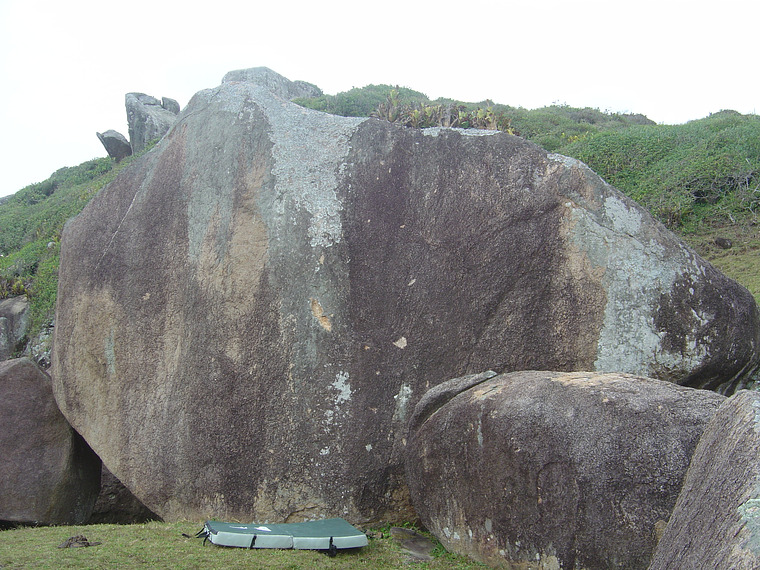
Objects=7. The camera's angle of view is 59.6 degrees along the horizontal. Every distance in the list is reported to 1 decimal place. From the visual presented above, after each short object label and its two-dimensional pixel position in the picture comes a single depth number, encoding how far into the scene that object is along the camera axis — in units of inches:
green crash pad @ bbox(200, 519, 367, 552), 187.6
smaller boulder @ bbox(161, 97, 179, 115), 1103.6
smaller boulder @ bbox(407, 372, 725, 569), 151.3
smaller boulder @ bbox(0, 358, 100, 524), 269.1
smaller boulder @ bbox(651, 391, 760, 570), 91.3
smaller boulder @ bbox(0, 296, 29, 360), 614.5
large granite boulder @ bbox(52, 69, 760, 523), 227.6
